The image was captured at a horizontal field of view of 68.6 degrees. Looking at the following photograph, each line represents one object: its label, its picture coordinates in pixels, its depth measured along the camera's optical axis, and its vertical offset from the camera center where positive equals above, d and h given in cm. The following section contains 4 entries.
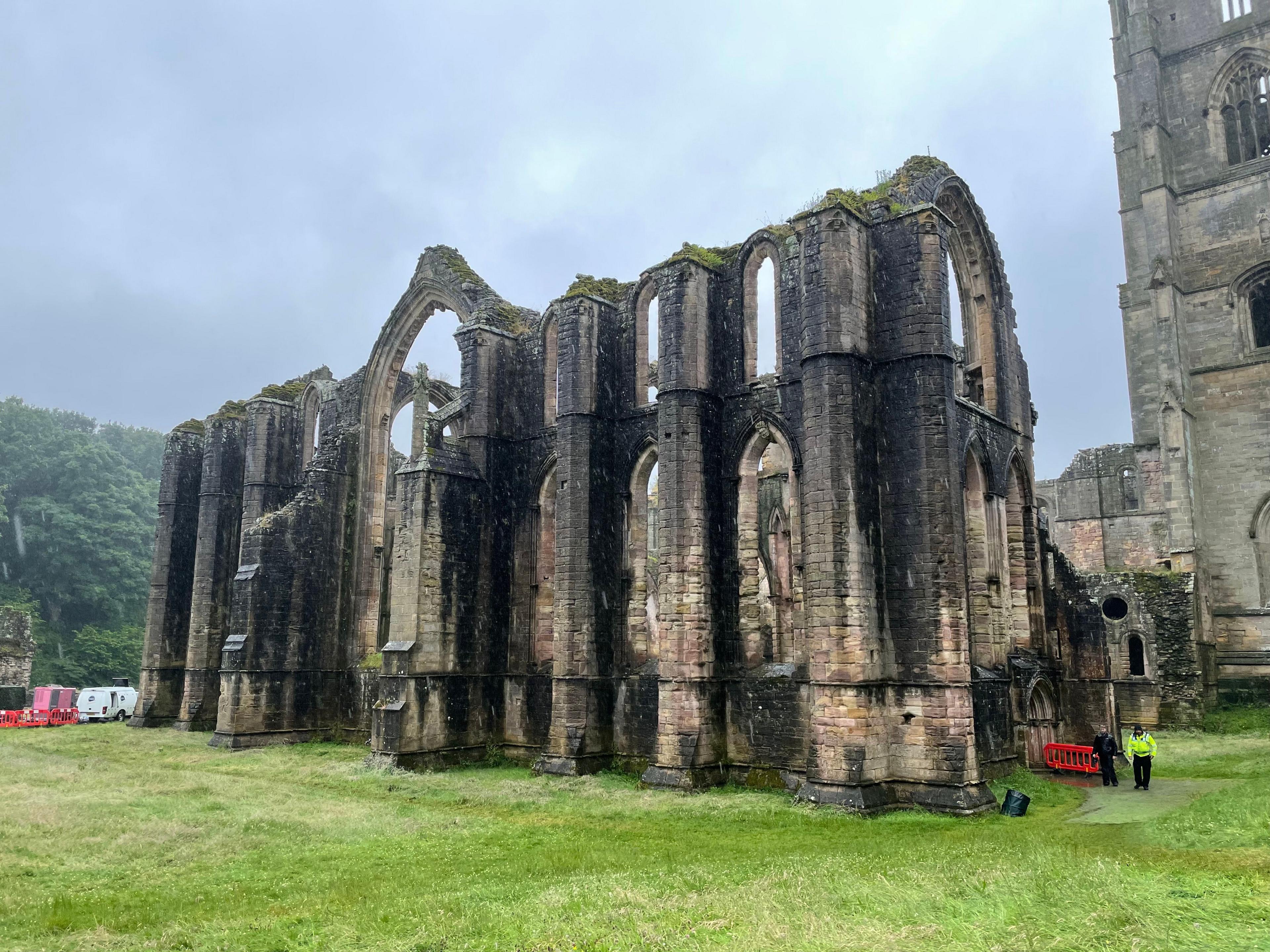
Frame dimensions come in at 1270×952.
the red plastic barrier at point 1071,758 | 1656 -176
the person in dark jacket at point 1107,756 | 1555 -159
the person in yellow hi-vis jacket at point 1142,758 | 1520 -158
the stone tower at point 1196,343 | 2819 +999
